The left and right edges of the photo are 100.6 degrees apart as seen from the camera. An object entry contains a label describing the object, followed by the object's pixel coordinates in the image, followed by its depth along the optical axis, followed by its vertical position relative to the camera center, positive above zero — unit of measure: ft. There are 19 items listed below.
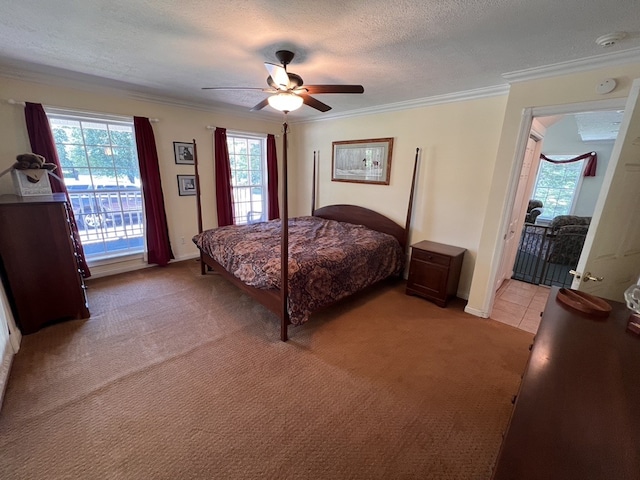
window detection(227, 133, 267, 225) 15.44 -0.20
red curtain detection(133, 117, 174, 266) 11.71 -1.16
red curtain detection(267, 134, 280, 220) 16.21 -0.23
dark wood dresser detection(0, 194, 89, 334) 7.27 -2.66
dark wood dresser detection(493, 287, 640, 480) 2.25 -2.29
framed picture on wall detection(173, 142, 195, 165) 12.98 +0.90
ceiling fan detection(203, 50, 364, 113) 6.64 +2.23
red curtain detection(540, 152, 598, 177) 22.57 +1.76
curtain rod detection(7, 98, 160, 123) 8.99 +2.12
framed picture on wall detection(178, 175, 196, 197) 13.43 -0.67
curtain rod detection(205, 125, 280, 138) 13.69 +2.28
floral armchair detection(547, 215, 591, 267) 14.03 -3.23
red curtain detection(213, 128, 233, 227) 13.99 -0.33
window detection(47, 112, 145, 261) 10.68 -0.47
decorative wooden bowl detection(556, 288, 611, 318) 4.45 -2.04
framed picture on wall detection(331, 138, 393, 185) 12.69 +0.82
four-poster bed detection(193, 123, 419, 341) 7.96 -2.81
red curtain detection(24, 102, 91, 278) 9.33 +1.07
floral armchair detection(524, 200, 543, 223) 22.76 -2.37
